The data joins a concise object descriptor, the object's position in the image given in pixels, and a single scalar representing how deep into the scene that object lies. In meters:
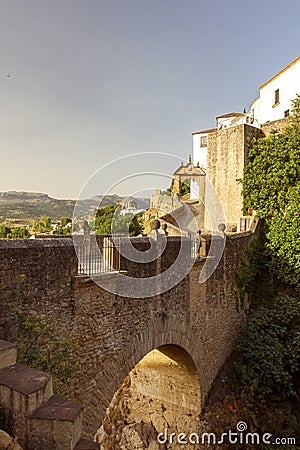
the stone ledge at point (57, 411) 3.07
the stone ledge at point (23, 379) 3.19
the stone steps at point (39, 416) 3.03
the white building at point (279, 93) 20.94
